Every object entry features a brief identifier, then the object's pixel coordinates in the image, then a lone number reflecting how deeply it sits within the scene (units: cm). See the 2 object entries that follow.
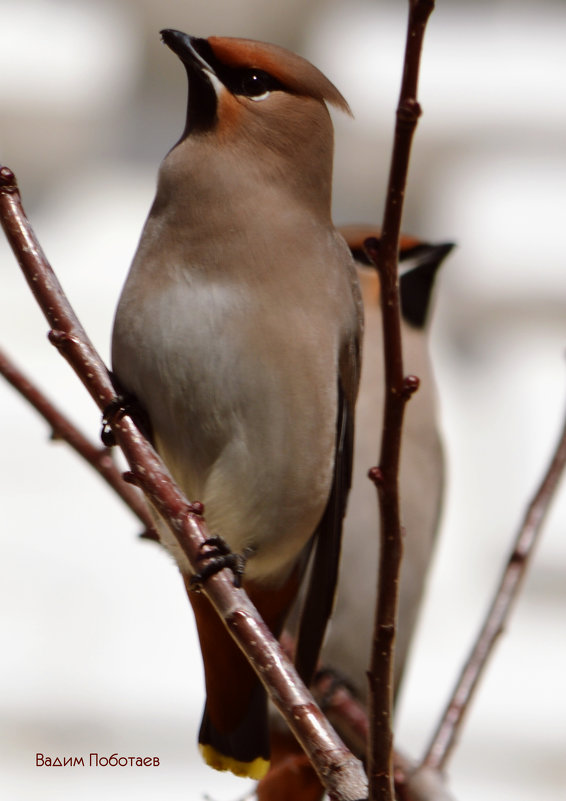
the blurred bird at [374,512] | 702
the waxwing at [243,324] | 425
